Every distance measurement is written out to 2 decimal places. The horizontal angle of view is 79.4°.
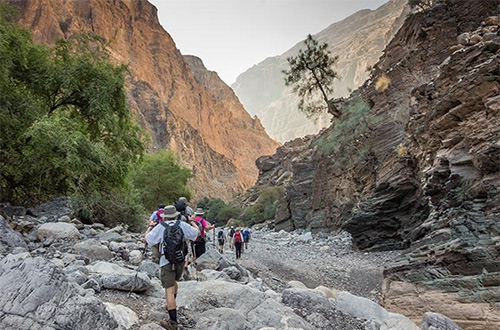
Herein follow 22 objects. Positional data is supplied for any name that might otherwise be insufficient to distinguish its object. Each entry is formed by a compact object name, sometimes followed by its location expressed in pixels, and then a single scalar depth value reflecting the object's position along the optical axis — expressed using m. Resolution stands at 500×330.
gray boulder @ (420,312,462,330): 5.14
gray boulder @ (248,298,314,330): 4.24
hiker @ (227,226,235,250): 18.66
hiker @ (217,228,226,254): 14.72
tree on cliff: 24.84
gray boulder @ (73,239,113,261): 6.48
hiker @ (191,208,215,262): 7.28
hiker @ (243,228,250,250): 19.67
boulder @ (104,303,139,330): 3.33
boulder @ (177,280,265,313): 4.52
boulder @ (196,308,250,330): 3.72
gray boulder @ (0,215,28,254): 5.73
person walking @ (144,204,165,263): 4.33
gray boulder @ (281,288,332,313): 5.43
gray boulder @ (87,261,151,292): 4.46
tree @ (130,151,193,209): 27.02
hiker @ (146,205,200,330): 3.78
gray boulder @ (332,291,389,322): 5.61
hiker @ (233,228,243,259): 14.07
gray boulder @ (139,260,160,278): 5.81
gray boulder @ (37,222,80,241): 7.44
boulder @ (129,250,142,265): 6.78
